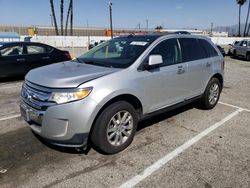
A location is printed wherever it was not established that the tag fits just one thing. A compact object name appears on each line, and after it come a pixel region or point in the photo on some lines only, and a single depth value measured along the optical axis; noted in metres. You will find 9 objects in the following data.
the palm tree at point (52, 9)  32.64
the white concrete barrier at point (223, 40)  38.24
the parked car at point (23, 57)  6.81
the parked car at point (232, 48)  16.46
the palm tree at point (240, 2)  48.66
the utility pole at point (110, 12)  24.12
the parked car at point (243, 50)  14.90
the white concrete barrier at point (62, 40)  28.20
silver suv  2.47
